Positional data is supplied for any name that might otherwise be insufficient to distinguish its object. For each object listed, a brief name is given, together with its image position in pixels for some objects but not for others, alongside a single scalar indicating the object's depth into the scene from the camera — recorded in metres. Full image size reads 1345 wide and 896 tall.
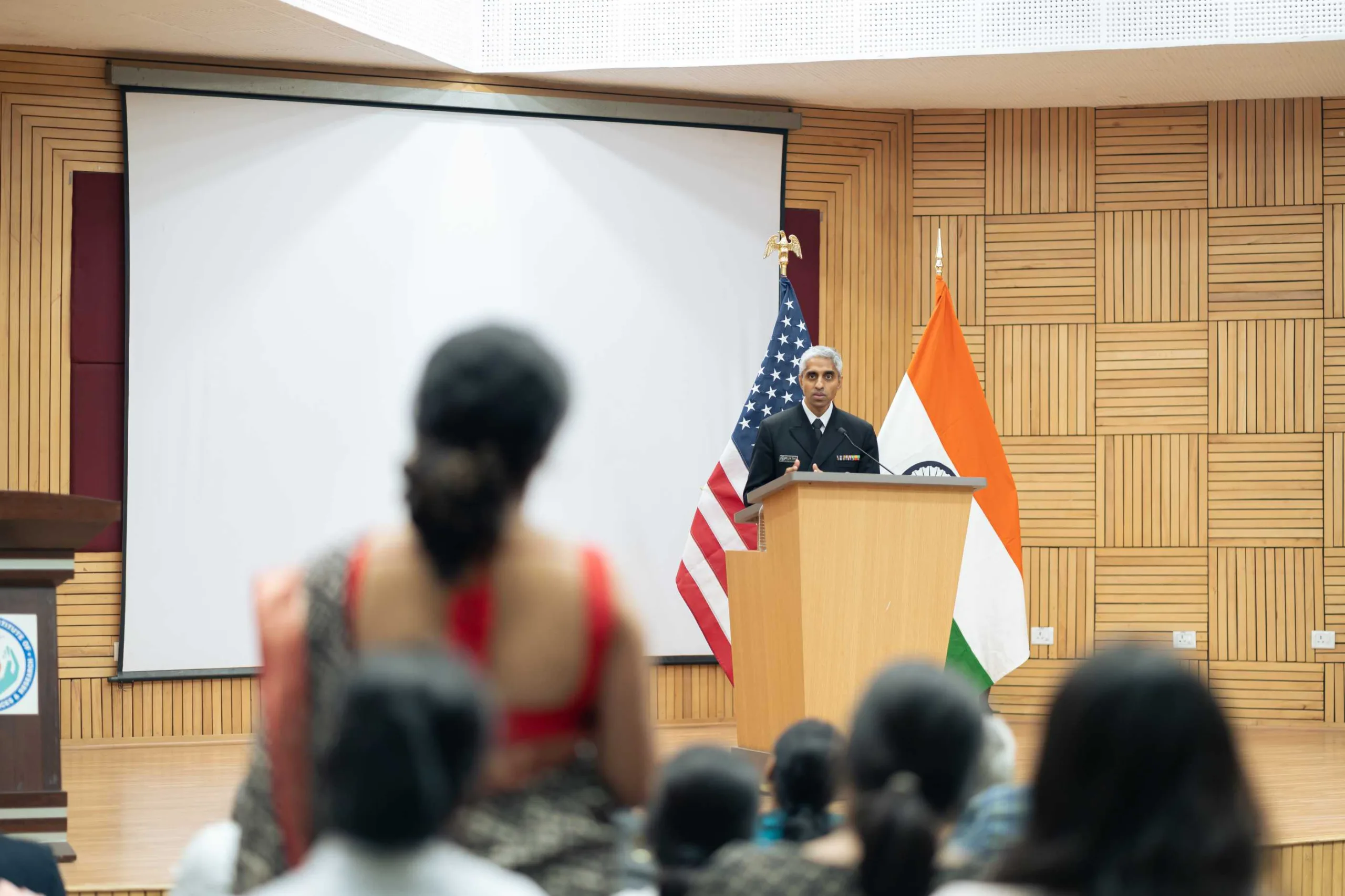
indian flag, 12.20
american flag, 12.73
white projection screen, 13.52
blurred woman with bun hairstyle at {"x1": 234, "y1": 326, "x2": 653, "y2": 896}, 2.75
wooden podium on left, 7.00
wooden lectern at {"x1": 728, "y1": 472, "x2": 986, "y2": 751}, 8.05
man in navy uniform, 11.03
